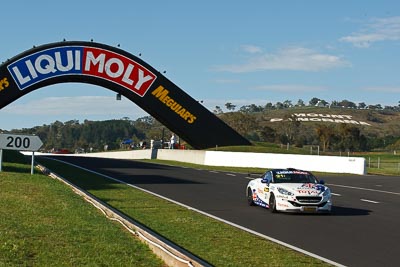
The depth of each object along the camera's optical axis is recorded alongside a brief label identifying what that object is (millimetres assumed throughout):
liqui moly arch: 48794
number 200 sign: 25953
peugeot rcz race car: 17109
